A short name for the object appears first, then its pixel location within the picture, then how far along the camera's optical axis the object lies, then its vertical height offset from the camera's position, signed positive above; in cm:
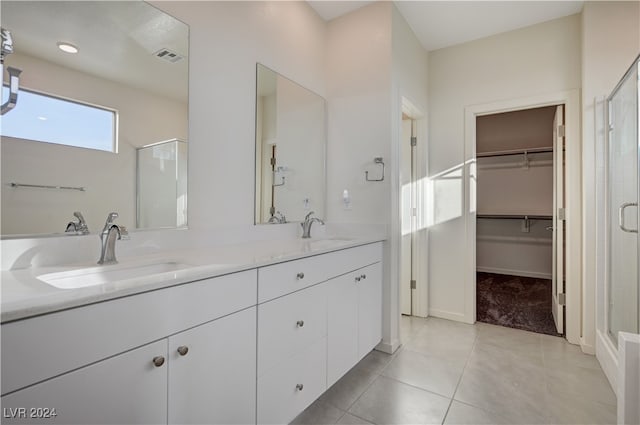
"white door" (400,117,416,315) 311 +0
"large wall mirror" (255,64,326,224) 212 +50
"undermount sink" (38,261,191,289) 106 -23
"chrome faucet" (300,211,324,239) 244 -10
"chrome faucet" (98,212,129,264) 125 -11
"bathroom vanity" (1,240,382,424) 71 -42
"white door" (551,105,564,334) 268 -1
